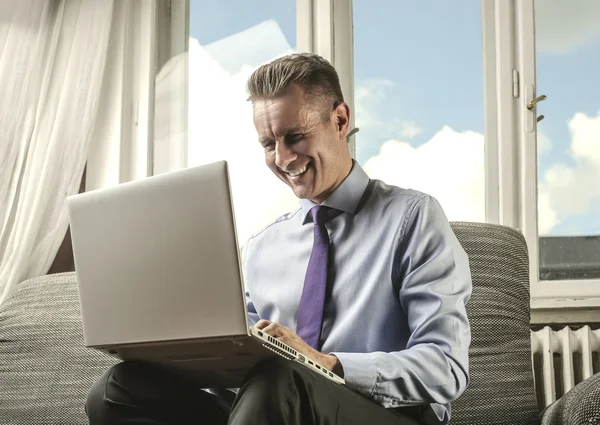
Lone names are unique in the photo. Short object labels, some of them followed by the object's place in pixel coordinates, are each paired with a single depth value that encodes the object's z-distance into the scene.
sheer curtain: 2.36
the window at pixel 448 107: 2.42
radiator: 2.21
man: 1.18
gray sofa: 1.72
